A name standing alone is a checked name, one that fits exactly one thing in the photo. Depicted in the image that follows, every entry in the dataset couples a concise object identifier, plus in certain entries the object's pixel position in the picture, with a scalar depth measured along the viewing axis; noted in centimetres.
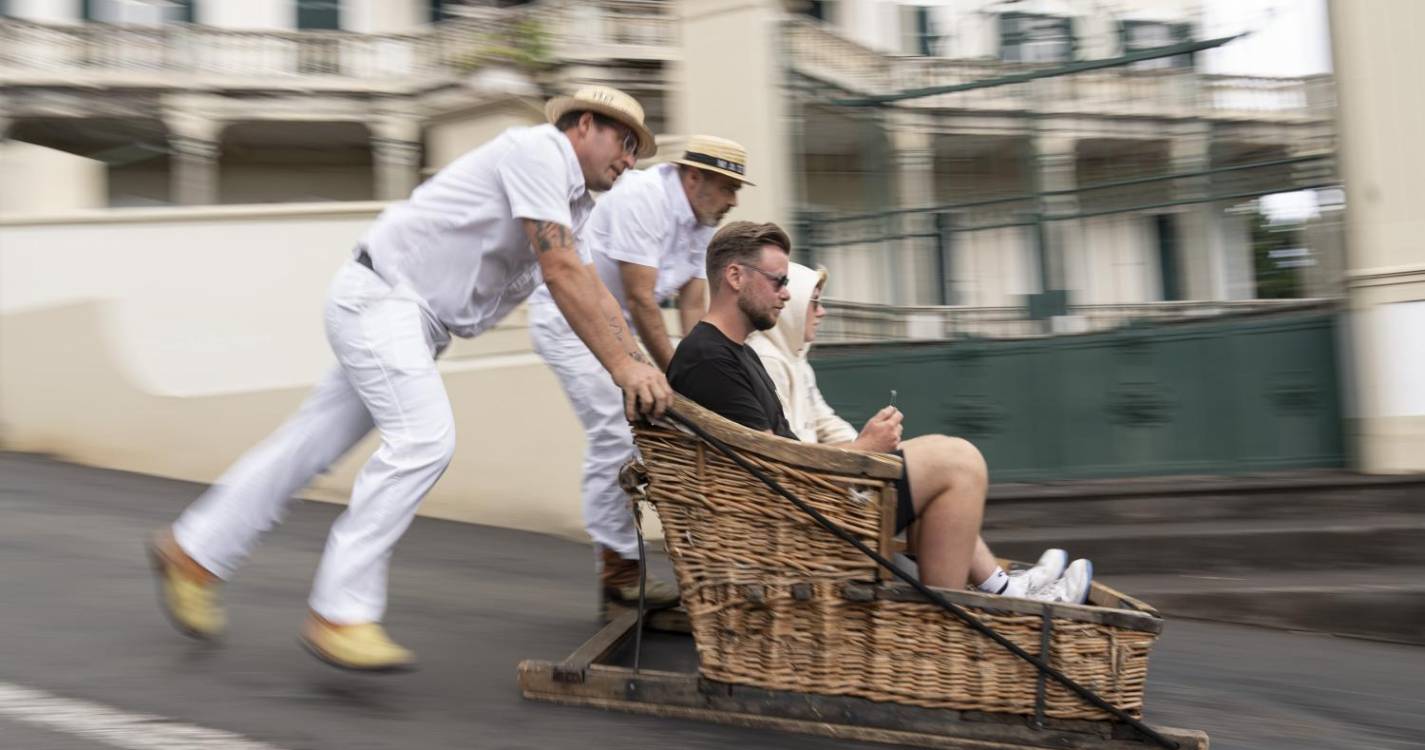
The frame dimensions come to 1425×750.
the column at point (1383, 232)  641
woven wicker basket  325
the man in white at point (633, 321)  459
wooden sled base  326
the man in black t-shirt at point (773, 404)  351
